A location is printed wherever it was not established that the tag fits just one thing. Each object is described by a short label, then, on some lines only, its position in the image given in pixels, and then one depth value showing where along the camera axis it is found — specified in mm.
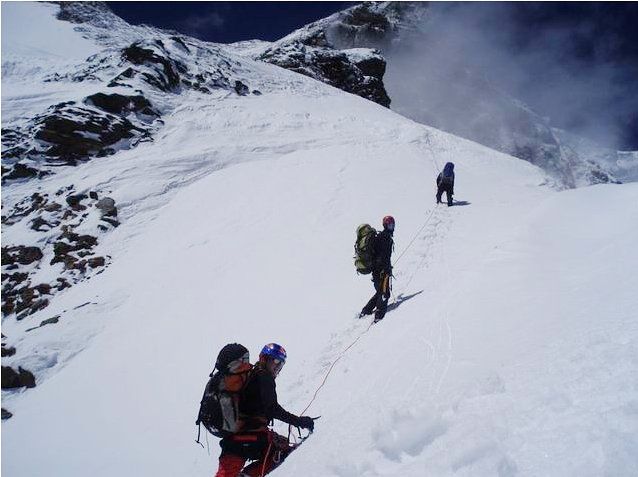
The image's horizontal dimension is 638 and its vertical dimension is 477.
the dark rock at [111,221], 17531
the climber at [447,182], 13909
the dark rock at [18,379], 10070
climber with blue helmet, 3959
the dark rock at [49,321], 12070
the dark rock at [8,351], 11148
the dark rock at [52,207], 18625
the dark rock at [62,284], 14720
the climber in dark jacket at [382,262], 7457
